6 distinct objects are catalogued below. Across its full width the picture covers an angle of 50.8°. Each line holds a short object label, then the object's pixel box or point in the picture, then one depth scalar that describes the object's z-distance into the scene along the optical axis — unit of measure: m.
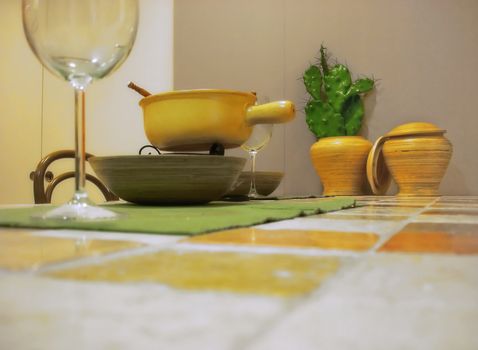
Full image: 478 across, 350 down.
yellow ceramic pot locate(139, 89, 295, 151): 0.96
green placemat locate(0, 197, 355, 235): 0.43
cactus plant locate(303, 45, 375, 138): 1.94
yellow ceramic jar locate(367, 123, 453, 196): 1.60
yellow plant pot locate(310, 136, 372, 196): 1.74
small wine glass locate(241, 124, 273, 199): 1.32
